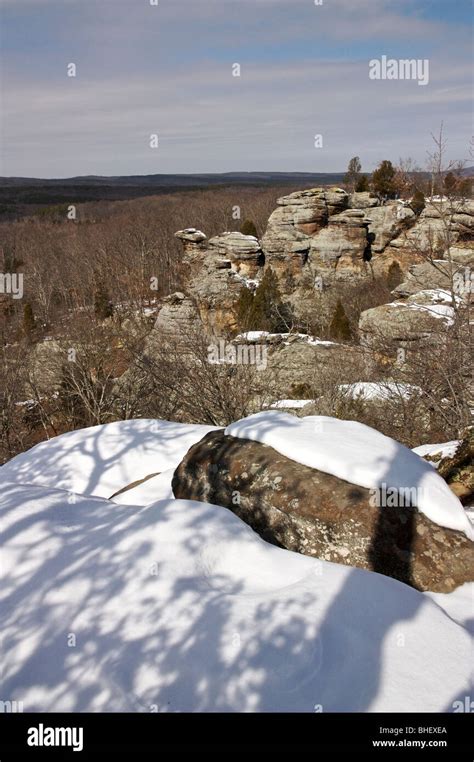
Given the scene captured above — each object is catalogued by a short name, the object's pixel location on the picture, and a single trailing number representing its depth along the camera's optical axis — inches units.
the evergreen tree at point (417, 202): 1341.0
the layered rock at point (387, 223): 1344.7
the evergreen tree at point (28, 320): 1373.0
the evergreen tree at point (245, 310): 907.1
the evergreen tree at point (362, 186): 1529.3
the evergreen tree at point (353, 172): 1962.5
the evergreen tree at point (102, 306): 1402.3
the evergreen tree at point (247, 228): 1736.7
